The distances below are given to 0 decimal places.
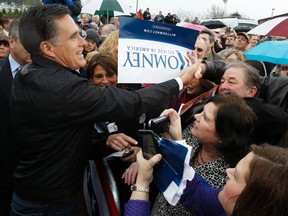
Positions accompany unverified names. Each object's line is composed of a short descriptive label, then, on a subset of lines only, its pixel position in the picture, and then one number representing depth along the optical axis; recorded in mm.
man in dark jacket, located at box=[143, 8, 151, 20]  15859
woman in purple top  1126
